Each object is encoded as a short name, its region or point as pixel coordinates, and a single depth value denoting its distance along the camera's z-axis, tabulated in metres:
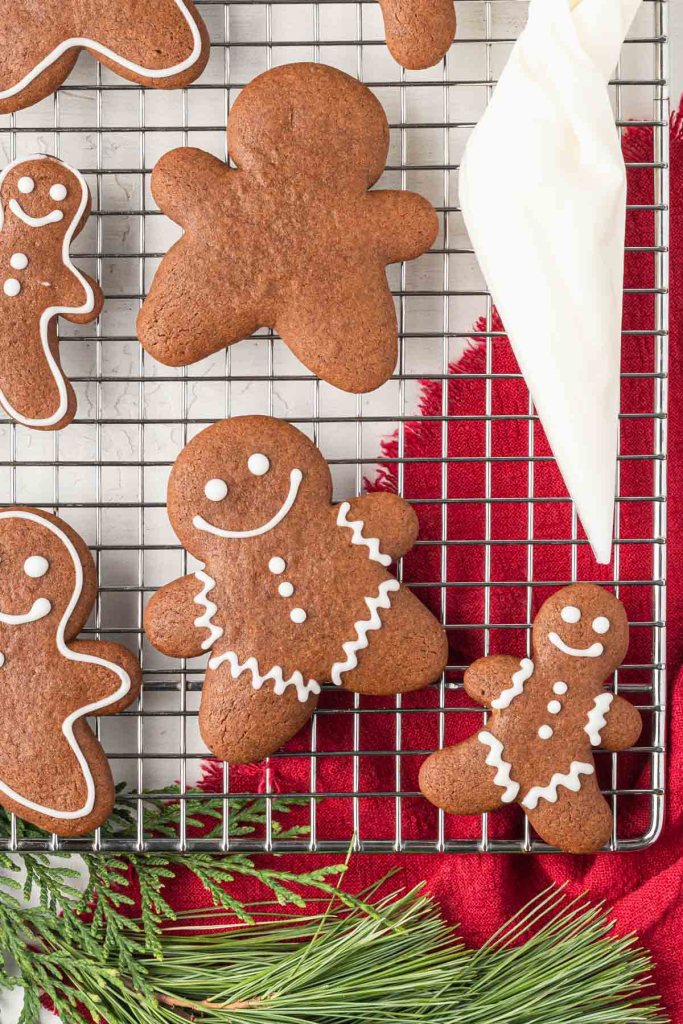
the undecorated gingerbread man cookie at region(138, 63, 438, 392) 0.64
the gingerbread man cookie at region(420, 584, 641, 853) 0.65
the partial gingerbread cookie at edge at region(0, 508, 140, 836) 0.64
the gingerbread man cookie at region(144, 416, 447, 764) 0.64
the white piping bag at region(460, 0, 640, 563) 0.63
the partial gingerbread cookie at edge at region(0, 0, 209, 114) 0.65
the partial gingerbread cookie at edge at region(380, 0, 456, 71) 0.64
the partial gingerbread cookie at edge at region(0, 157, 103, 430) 0.64
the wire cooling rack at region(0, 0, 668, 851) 0.66
